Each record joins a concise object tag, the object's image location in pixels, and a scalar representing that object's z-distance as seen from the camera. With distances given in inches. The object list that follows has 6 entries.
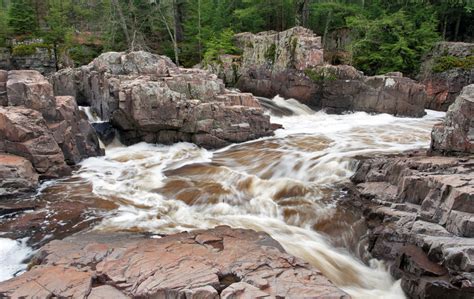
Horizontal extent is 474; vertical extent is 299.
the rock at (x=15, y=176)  395.9
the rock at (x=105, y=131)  645.3
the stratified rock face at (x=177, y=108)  605.9
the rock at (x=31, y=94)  485.4
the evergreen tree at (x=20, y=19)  1144.8
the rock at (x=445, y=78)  852.6
